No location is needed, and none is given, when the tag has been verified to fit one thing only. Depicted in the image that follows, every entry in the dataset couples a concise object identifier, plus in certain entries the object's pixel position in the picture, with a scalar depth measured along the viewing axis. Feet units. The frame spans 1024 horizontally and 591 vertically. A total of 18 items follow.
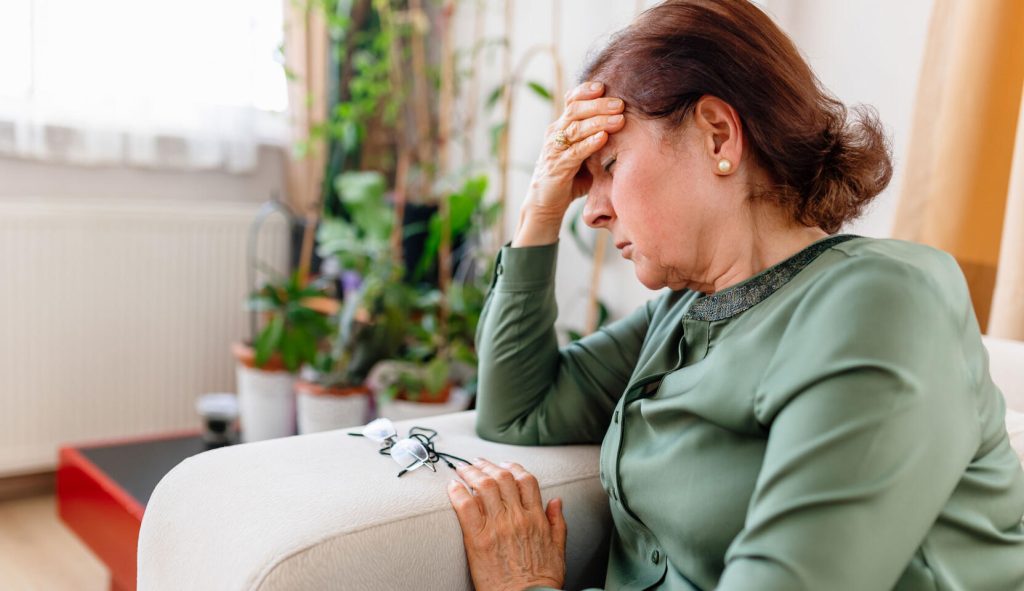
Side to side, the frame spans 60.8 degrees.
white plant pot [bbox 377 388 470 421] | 7.14
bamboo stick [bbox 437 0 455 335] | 7.91
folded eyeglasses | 3.37
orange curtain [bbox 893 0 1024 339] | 4.25
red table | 5.32
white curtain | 7.90
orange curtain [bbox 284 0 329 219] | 9.21
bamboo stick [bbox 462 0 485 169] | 9.09
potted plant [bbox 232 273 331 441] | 7.63
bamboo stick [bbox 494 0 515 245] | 7.55
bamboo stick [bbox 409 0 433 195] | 8.84
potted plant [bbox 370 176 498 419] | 7.20
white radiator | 7.98
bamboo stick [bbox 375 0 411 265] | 8.54
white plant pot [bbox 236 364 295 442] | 7.82
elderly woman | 2.09
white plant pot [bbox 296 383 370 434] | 7.31
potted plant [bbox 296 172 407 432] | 7.37
